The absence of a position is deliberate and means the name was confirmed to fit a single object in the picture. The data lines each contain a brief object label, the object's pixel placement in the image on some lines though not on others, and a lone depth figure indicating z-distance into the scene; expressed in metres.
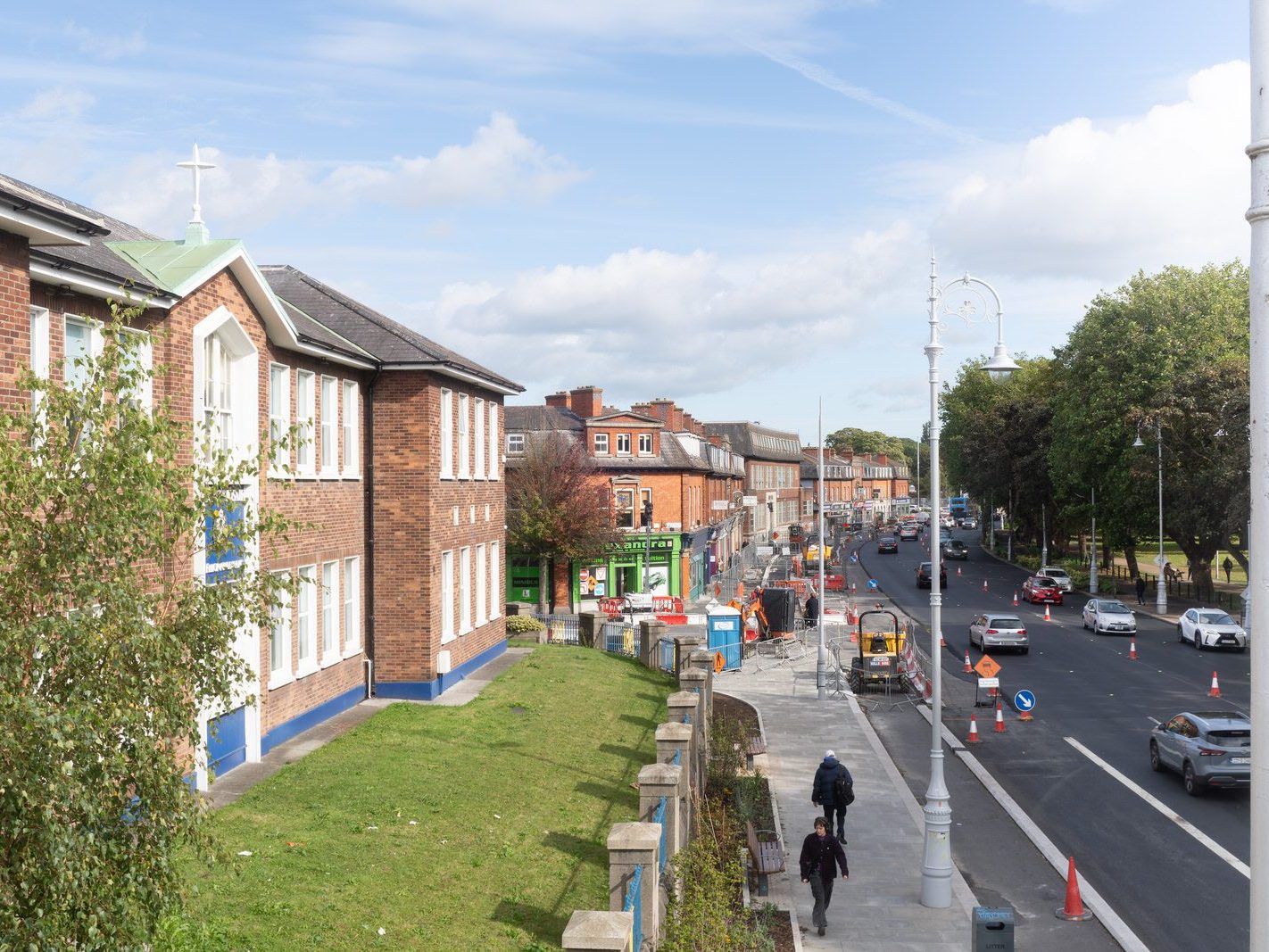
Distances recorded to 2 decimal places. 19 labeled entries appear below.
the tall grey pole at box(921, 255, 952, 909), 15.30
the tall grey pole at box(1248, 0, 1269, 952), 5.47
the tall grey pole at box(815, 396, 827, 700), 31.97
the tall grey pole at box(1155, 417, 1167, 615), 54.22
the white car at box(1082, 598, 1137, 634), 44.56
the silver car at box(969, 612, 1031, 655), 38.66
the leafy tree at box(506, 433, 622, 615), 50.97
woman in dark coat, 14.35
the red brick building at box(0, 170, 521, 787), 14.39
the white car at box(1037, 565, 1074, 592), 63.09
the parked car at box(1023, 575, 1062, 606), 56.94
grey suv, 20.22
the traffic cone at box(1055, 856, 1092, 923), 14.77
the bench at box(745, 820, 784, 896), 15.49
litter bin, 12.24
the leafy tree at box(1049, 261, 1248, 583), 51.31
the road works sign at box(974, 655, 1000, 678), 27.97
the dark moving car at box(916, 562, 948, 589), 60.66
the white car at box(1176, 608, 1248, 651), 40.44
